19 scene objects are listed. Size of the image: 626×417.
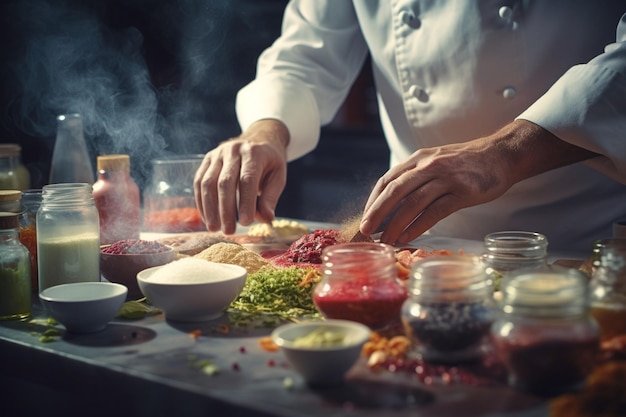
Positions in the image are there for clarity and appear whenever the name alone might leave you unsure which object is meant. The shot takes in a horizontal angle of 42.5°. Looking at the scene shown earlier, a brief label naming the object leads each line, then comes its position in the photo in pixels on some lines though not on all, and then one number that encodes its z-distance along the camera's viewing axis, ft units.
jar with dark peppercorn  4.32
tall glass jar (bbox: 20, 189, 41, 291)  6.50
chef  6.31
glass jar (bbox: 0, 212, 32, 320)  5.59
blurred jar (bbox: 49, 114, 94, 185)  8.53
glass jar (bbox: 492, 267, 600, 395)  3.90
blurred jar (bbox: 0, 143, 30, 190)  7.98
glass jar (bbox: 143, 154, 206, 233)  9.09
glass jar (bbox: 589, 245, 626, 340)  4.39
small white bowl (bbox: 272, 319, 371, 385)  4.06
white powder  5.40
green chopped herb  5.54
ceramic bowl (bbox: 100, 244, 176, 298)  6.22
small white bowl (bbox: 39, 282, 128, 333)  5.11
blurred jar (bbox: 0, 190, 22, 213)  6.07
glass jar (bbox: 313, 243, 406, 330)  4.95
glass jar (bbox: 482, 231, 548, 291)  5.62
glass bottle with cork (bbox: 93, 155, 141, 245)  8.03
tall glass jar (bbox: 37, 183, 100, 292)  6.03
